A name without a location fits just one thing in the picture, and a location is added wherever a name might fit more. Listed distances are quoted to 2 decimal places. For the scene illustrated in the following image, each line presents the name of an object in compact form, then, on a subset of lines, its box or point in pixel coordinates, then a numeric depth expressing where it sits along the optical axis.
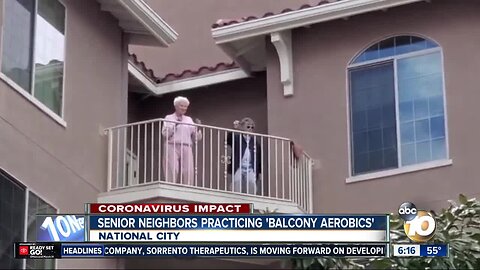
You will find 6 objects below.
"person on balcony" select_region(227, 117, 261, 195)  16.58
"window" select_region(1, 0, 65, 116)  14.16
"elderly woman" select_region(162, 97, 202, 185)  15.98
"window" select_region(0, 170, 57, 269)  13.50
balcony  15.80
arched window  16.34
